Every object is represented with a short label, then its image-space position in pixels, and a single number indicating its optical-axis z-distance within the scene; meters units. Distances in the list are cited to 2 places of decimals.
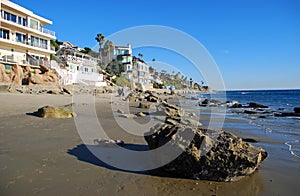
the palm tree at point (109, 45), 74.91
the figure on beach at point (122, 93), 30.14
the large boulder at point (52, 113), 8.96
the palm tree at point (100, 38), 69.86
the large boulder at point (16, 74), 23.68
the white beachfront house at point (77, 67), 36.78
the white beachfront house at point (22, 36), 27.78
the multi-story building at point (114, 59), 70.88
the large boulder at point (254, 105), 26.17
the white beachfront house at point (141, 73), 72.06
